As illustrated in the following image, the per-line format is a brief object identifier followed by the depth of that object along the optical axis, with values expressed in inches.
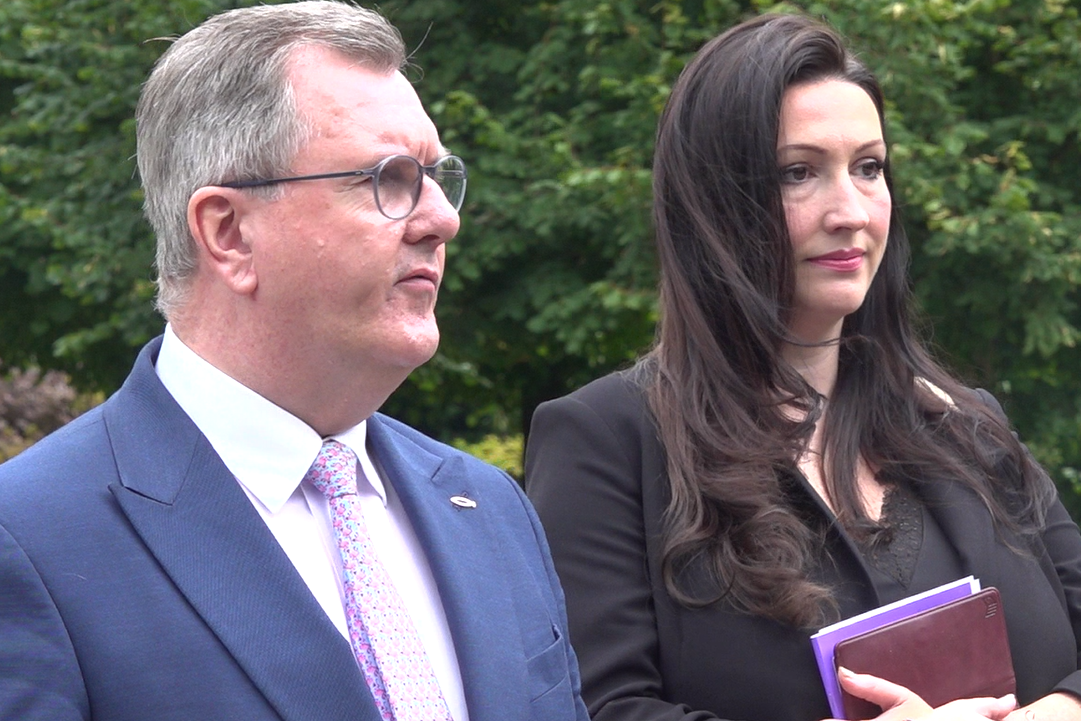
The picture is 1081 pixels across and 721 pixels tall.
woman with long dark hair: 94.2
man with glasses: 79.8
